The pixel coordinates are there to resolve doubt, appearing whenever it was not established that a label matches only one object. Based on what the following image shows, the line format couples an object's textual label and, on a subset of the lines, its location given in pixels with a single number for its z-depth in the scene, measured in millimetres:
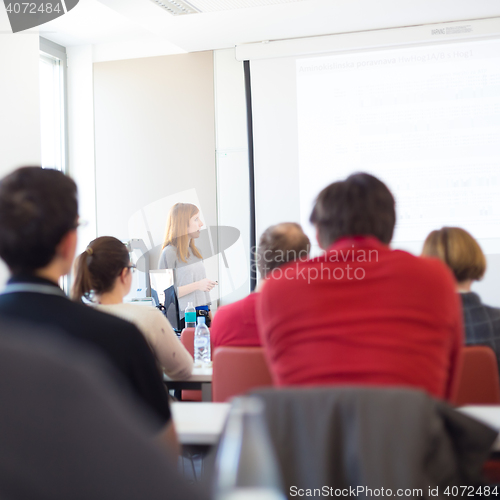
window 5395
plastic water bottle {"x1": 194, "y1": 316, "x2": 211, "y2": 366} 2986
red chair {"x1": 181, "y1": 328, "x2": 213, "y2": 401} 3086
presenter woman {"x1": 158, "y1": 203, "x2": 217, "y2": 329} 4461
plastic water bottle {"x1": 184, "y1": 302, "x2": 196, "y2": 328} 3557
